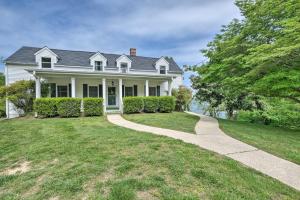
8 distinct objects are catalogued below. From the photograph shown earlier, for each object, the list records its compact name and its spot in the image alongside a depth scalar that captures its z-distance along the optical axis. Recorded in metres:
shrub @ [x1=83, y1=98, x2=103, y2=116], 13.60
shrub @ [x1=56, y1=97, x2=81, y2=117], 13.02
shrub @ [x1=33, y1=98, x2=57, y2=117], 12.83
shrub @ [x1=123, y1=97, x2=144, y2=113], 14.78
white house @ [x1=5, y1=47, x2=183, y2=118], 15.63
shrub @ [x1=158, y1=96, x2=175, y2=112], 15.77
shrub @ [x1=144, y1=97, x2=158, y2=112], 15.41
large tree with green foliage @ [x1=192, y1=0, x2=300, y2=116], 8.44
